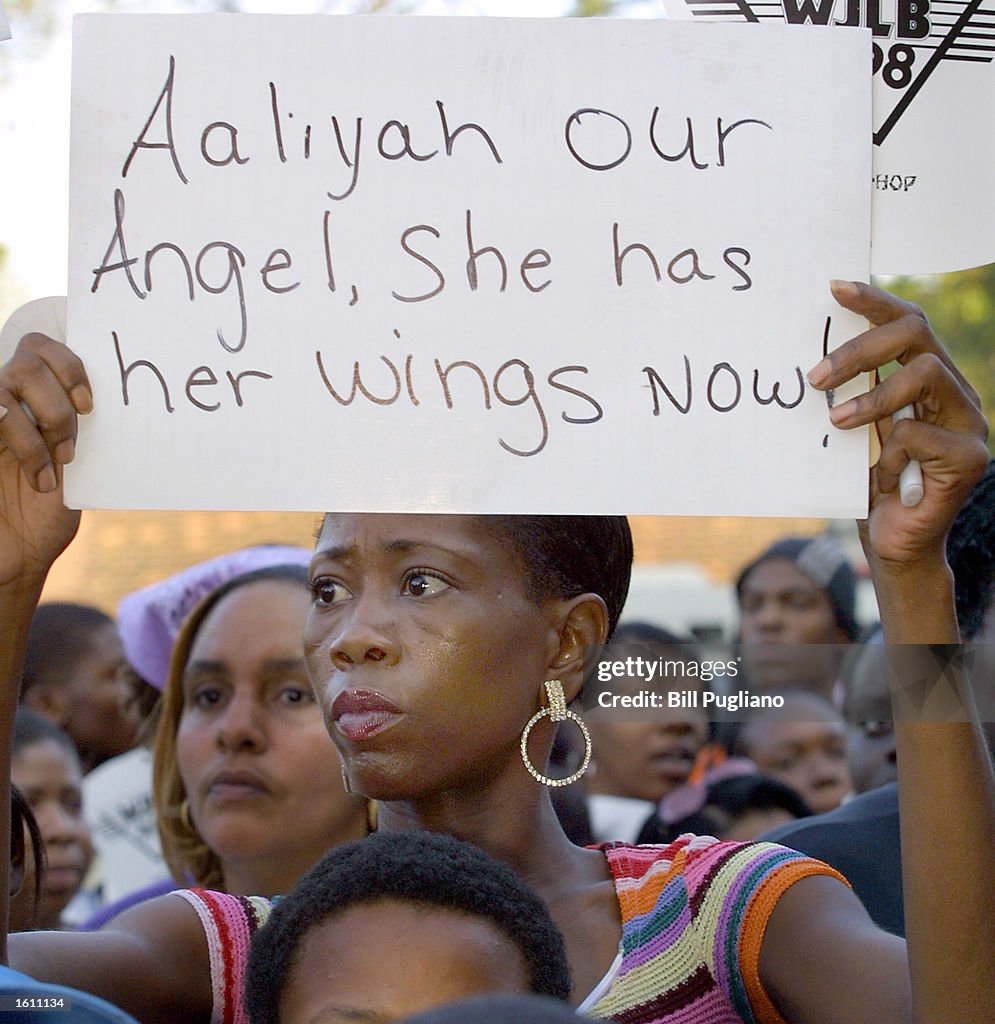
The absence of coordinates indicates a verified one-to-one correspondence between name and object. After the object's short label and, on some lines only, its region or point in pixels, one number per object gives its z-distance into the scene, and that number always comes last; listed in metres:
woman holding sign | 1.82
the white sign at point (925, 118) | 1.89
